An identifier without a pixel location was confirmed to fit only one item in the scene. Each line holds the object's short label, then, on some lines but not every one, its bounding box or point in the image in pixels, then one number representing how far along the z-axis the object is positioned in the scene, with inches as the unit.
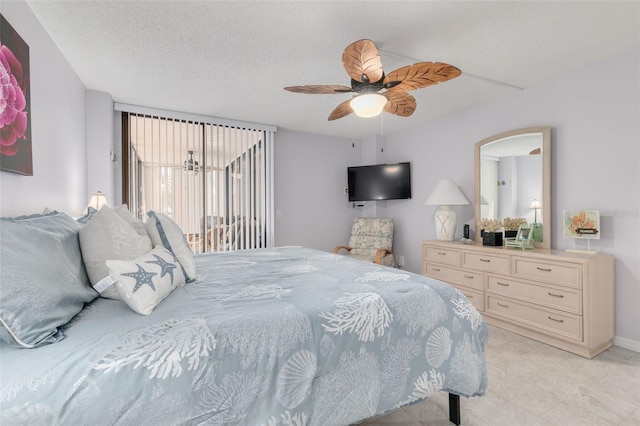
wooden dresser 93.2
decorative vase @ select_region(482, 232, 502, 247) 125.4
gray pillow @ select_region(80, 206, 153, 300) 53.1
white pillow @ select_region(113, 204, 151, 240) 67.8
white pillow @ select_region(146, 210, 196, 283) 67.7
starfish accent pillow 46.5
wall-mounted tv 184.2
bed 34.4
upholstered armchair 177.5
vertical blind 153.1
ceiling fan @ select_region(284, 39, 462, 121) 73.9
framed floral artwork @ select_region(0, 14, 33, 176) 60.7
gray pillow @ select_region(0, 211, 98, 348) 35.2
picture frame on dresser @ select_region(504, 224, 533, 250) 116.3
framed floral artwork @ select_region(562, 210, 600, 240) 102.0
